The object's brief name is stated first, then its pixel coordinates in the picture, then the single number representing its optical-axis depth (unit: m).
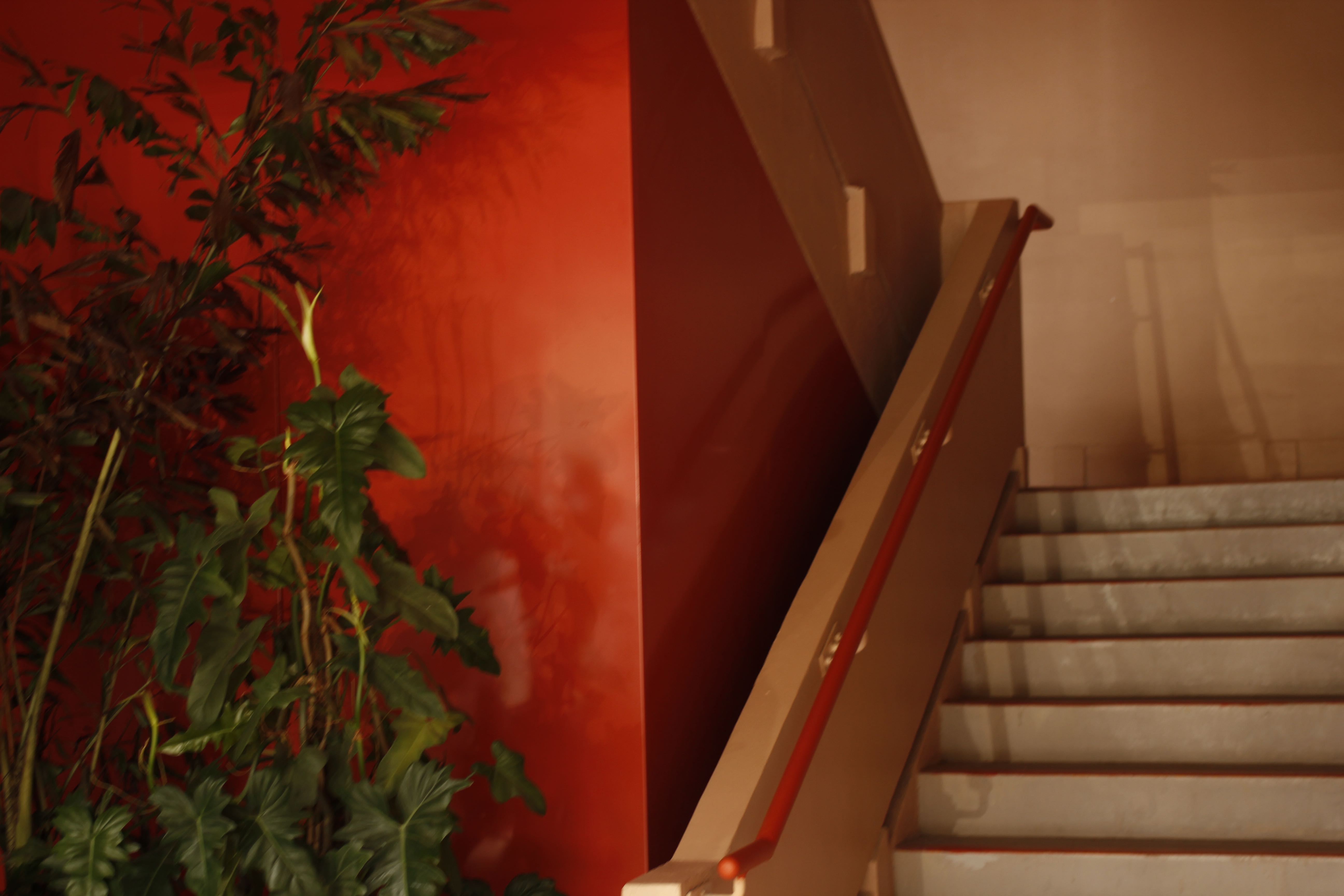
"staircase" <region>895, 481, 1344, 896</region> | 2.93
